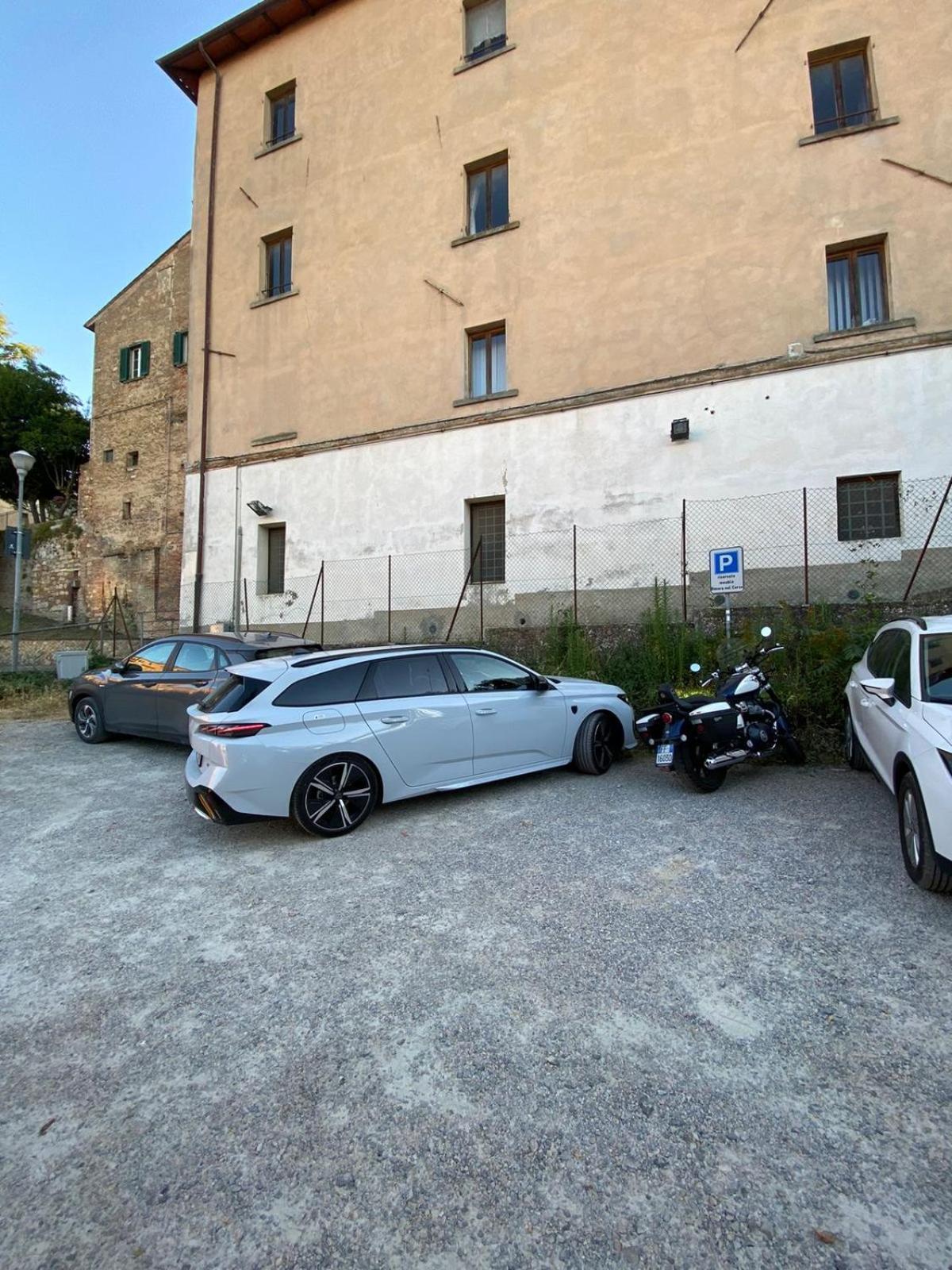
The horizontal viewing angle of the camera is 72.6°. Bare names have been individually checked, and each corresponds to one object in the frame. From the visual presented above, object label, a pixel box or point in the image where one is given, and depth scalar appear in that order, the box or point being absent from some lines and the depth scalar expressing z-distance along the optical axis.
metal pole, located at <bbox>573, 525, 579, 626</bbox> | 12.49
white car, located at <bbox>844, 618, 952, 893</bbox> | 3.43
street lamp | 14.19
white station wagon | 4.63
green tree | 29.92
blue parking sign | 8.45
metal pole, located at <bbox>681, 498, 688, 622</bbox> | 11.40
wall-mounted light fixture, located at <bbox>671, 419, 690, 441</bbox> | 12.22
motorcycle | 5.75
